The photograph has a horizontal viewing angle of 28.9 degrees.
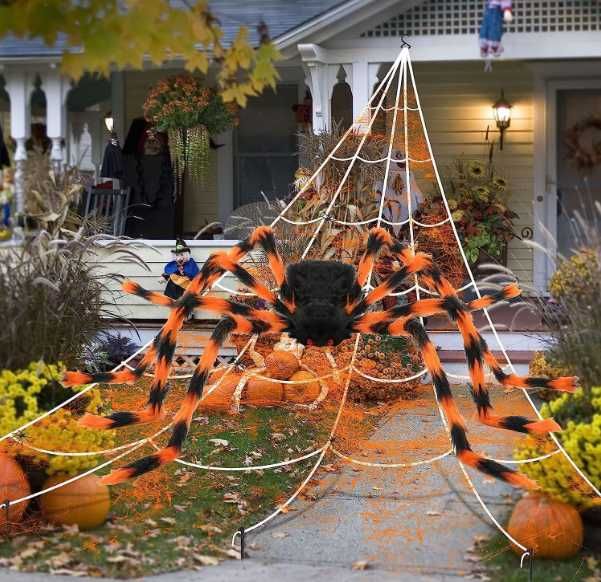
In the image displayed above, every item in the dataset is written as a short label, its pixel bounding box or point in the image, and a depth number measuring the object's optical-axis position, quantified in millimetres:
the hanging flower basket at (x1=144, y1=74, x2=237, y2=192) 13242
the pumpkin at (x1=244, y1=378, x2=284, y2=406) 9461
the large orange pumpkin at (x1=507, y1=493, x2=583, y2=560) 5945
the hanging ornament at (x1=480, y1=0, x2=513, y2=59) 11531
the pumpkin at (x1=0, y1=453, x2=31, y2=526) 6320
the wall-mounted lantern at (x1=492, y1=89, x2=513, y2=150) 14133
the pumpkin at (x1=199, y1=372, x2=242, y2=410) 9336
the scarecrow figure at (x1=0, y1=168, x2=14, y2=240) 13962
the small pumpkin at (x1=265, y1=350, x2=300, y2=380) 9578
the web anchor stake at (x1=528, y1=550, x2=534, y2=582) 5676
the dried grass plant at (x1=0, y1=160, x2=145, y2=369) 6680
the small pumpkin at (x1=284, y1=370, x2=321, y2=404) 9523
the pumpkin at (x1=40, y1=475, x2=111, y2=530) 6453
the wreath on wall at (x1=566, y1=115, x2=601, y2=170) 14203
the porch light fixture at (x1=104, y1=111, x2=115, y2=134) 14914
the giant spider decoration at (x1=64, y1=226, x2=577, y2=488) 5902
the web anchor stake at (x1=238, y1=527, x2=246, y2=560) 6062
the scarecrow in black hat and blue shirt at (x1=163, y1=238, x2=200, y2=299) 11719
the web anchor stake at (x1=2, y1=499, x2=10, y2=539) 6234
